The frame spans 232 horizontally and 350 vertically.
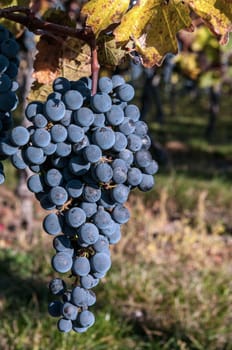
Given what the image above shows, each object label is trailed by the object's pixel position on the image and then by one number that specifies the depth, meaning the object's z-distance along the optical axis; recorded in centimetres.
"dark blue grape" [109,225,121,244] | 83
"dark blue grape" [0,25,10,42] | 85
